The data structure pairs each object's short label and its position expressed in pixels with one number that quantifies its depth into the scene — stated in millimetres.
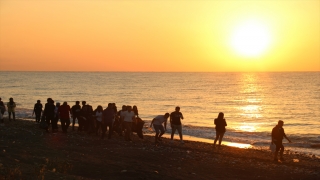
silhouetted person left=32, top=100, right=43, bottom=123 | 25130
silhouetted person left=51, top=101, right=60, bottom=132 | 21180
